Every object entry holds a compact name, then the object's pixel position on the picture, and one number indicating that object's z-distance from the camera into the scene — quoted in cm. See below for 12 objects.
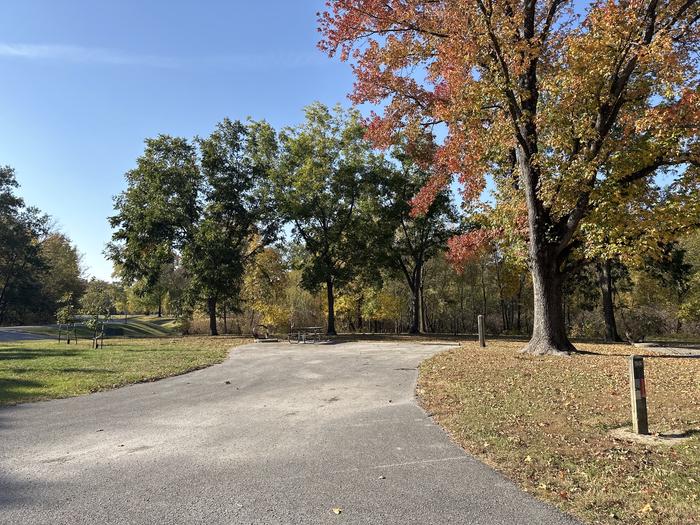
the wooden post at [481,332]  1670
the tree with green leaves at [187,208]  2867
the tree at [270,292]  3822
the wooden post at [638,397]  550
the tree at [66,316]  2236
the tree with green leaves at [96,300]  2106
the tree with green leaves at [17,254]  4425
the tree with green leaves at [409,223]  2991
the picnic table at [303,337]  2210
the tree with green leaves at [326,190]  2806
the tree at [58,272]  5069
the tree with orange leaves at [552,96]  1155
